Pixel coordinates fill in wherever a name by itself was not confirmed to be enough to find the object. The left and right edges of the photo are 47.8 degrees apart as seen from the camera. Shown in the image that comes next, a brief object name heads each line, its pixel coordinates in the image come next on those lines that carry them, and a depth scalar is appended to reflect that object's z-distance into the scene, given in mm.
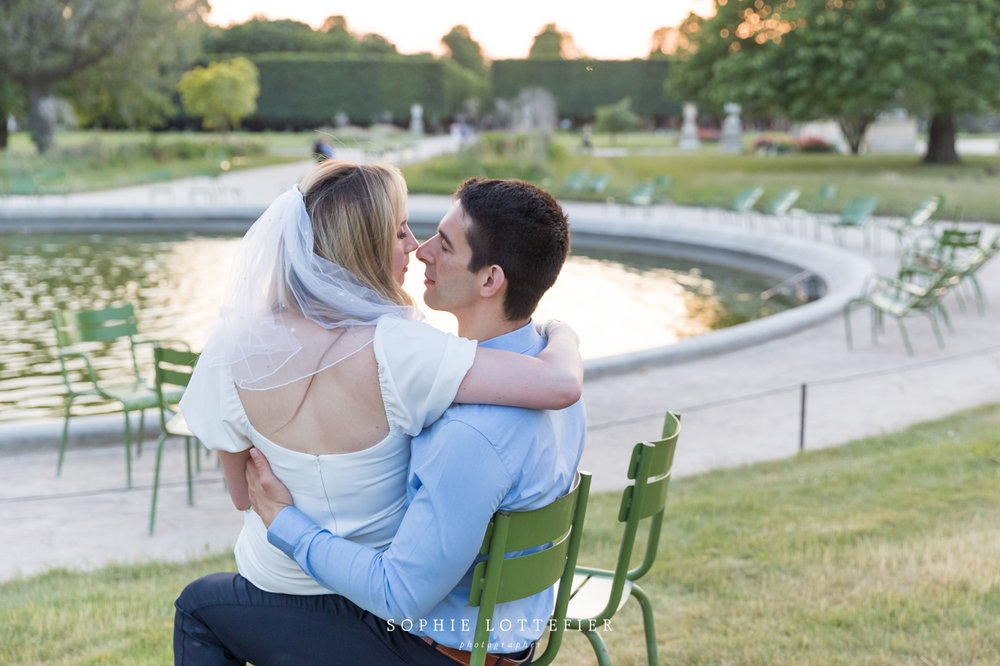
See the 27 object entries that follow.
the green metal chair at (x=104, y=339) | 5742
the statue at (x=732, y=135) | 41625
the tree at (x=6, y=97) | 34250
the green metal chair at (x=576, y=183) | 22406
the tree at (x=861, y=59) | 26172
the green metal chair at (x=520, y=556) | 2117
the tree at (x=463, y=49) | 90875
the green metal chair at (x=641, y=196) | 19766
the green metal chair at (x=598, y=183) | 21797
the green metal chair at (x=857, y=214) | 15336
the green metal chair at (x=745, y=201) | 17641
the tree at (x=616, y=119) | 51562
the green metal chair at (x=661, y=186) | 20547
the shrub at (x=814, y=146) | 39562
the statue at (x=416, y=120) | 49594
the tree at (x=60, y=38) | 31375
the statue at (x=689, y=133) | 44094
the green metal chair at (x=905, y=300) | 9047
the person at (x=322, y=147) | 19800
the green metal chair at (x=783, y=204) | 17156
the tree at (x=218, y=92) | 35656
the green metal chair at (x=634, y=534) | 2604
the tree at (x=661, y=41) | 88688
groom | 2029
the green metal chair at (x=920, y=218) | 14305
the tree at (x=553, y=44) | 95562
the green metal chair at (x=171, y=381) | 5047
